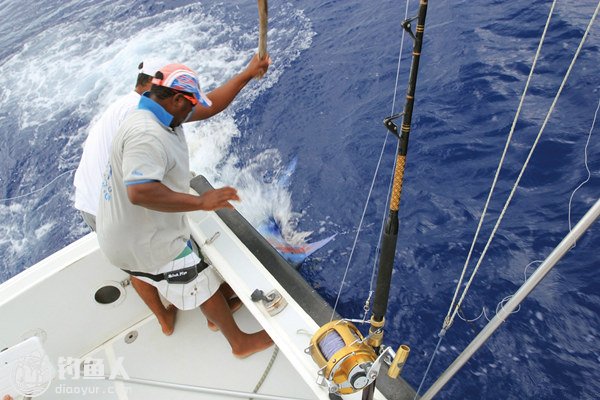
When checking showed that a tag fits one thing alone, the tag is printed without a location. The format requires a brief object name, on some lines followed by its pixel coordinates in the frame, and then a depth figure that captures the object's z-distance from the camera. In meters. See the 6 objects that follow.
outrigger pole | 1.13
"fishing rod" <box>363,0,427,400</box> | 1.58
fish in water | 3.86
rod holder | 1.68
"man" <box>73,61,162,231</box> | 2.37
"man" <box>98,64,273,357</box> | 1.84
